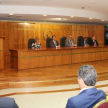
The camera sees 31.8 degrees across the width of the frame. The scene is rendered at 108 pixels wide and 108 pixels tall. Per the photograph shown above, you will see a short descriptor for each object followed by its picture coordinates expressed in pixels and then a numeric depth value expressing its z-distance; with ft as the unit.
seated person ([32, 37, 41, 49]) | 25.71
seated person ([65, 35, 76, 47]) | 29.37
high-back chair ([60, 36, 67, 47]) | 32.43
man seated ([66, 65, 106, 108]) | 5.19
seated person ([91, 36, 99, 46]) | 34.14
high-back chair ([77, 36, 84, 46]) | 32.68
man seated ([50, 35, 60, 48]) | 28.02
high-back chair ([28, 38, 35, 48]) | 26.57
